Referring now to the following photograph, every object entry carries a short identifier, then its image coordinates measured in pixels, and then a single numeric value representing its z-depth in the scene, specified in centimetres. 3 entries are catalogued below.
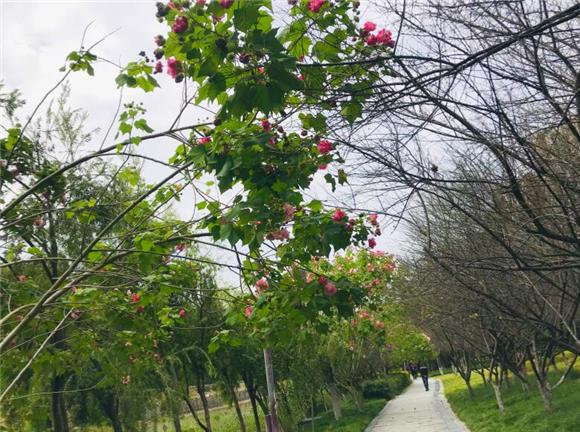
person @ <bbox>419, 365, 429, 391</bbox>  3225
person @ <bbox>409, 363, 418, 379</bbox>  5687
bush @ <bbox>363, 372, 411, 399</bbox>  2909
